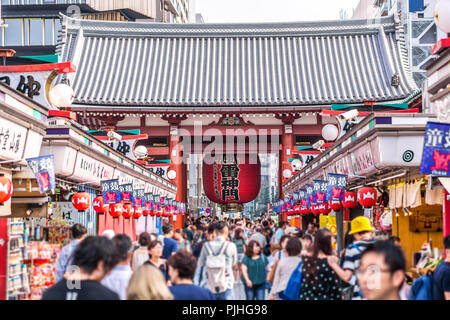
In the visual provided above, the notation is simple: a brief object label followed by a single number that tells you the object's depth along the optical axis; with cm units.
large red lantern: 4203
